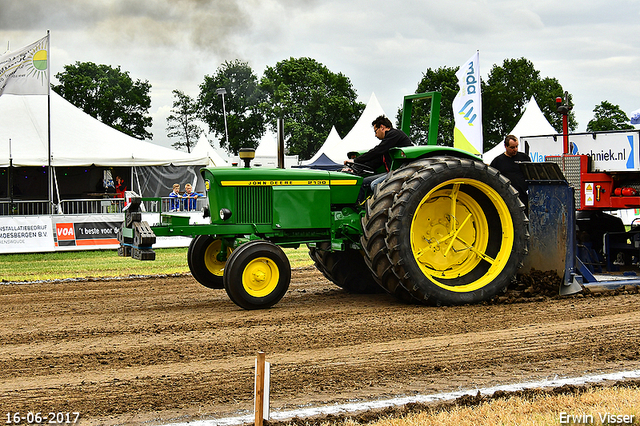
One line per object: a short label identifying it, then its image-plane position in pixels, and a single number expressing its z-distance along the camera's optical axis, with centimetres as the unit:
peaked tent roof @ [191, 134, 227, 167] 3300
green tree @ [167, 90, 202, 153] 6850
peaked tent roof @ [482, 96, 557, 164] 2895
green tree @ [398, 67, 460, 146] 5547
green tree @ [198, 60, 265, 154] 6294
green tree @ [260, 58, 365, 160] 6197
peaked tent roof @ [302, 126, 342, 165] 3468
